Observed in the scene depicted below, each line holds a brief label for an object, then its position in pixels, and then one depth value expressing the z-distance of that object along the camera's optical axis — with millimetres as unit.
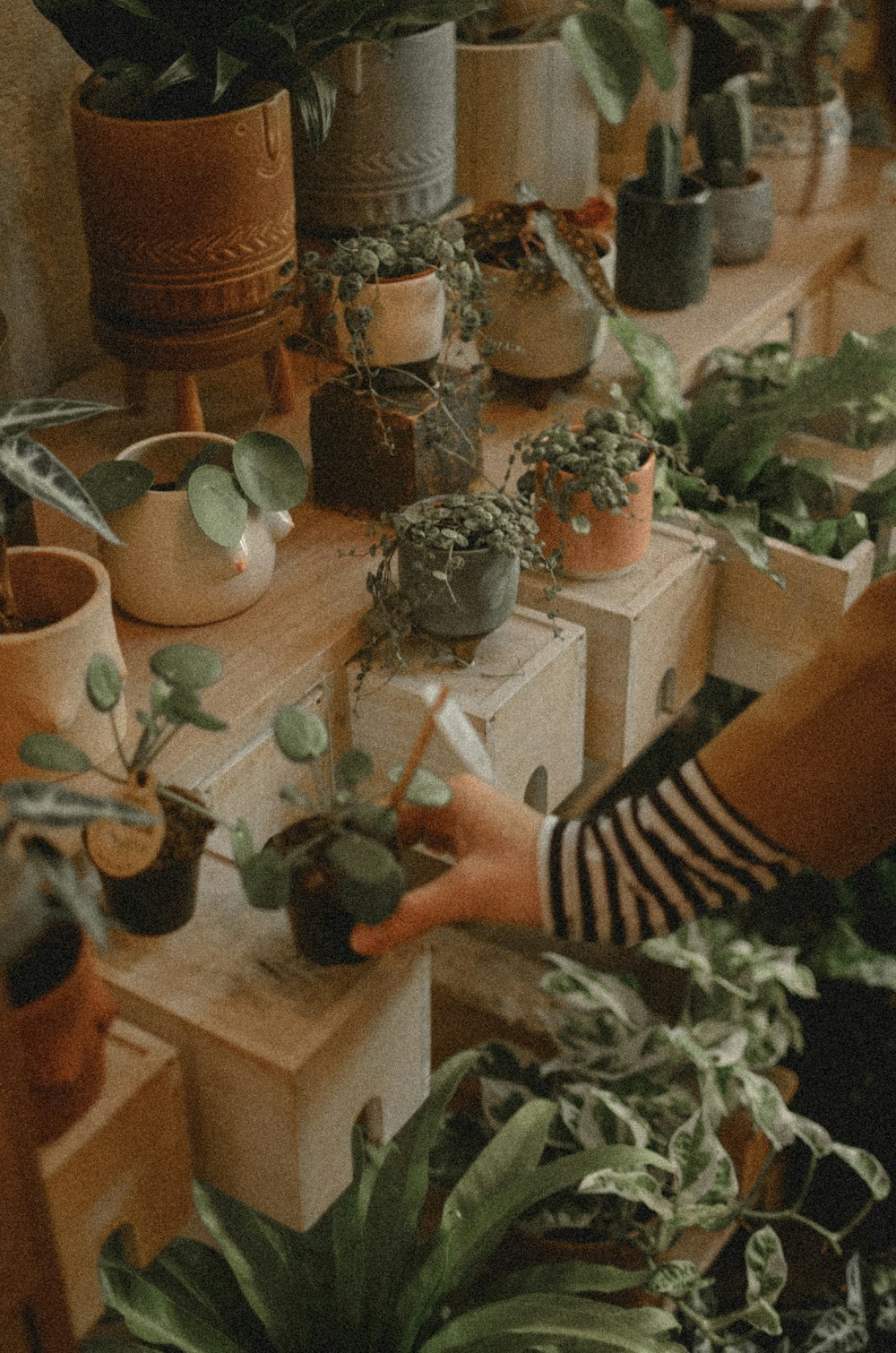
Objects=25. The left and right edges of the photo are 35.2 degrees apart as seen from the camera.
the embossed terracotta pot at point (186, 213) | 1320
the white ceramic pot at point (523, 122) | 1944
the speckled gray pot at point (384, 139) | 1599
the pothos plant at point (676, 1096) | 1539
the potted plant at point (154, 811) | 970
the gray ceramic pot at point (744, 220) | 2051
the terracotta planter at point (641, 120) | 2303
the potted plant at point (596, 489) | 1369
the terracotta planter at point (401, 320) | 1422
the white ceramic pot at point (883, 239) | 2098
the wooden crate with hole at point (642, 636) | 1423
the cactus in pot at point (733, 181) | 2002
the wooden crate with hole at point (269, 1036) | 991
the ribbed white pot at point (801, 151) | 2225
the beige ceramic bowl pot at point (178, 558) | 1268
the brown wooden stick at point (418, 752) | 952
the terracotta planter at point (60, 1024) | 880
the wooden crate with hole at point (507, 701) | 1288
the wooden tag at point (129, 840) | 994
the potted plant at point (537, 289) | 1640
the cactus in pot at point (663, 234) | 1862
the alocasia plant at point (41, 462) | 1029
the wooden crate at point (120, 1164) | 941
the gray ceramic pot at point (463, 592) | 1265
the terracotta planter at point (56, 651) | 1085
